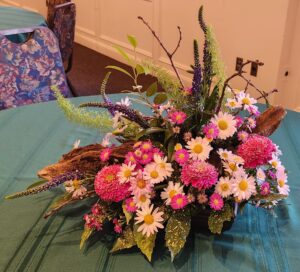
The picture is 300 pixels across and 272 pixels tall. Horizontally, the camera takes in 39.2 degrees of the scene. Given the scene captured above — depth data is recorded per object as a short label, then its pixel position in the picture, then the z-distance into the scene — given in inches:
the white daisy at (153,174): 31.4
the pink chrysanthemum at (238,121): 34.5
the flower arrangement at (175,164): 31.6
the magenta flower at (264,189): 33.3
